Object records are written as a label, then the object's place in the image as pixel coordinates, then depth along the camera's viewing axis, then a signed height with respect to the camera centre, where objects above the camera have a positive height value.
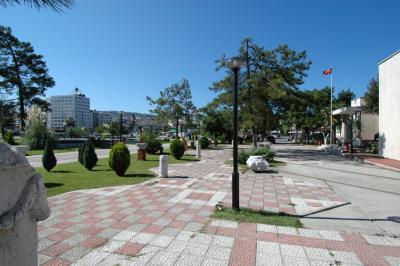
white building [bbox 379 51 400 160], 17.05 +1.94
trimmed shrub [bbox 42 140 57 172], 11.80 -0.95
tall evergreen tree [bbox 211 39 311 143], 21.45 +4.30
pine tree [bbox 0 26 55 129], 34.66 +7.52
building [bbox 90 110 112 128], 155.82 +10.98
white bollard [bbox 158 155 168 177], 10.45 -1.10
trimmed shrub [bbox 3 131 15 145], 24.67 -0.24
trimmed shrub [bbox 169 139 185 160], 17.89 -0.81
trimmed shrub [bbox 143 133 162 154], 21.08 -0.67
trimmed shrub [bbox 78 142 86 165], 13.45 -0.87
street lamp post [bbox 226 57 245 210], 5.99 -0.50
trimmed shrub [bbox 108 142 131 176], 10.59 -0.86
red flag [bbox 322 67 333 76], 31.41 +7.16
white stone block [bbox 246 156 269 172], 12.01 -1.15
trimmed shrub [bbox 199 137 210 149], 29.84 -0.70
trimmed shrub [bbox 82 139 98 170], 12.29 -0.92
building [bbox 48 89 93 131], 125.56 +11.92
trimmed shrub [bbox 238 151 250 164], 14.72 -1.06
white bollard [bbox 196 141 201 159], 19.18 -1.06
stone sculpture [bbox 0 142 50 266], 1.85 -0.49
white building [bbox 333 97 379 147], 33.88 +1.47
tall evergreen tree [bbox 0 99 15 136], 35.12 +3.21
